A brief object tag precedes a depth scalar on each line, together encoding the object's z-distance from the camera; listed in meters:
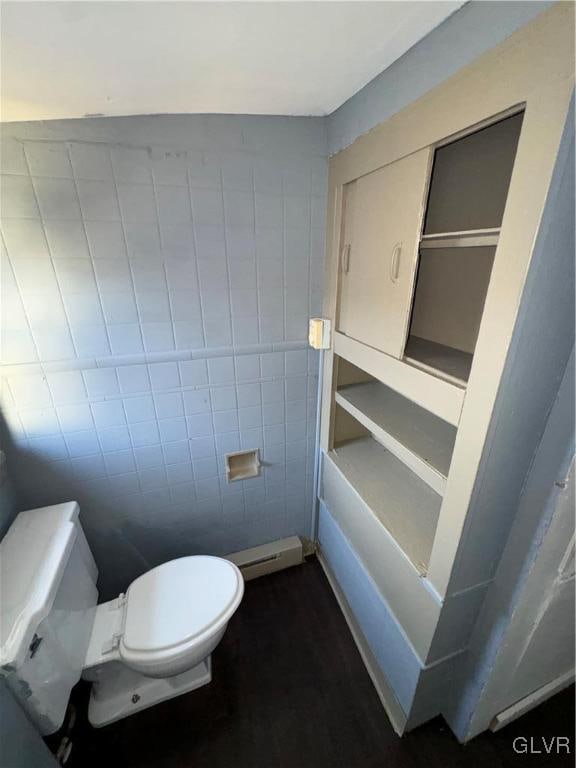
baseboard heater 1.64
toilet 0.81
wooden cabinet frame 0.48
